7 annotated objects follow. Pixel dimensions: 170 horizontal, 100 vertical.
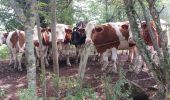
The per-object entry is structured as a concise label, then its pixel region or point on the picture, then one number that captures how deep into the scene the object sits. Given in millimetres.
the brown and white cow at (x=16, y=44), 6842
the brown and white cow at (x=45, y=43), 6554
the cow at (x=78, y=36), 6636
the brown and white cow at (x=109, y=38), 5595
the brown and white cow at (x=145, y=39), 5067
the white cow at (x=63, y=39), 6648
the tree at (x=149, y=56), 3169
